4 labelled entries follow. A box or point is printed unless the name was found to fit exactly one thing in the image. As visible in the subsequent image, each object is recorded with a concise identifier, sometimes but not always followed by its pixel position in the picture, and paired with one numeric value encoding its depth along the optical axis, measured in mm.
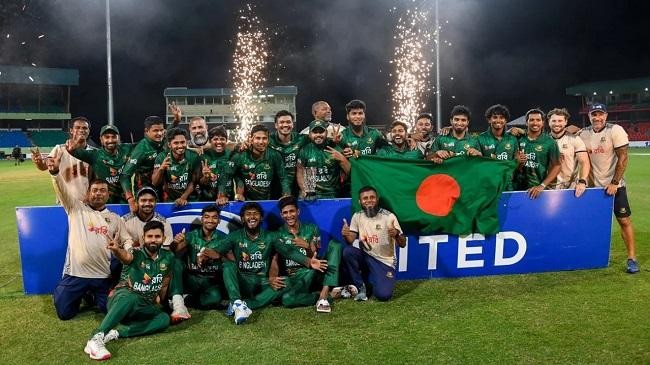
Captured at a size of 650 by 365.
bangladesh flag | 6418
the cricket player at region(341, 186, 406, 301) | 5754
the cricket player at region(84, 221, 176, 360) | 4617
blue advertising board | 6066
